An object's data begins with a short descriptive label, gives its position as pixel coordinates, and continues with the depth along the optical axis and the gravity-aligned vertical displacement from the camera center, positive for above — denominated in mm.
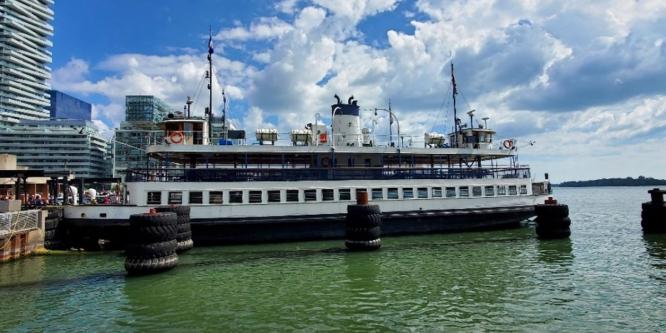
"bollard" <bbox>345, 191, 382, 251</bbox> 17859 -1411
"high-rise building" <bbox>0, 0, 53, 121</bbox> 144500 +54171
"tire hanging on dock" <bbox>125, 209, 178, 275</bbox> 13922 -1503
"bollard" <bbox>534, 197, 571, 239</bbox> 21547 -1710
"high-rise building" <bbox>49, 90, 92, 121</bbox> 191500 +46435
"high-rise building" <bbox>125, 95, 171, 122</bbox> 161125 +36130
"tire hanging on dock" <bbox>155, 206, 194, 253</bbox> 18609 -1274
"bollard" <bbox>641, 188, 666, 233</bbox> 24516 -1649
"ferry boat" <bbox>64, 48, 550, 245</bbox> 21250 +560
